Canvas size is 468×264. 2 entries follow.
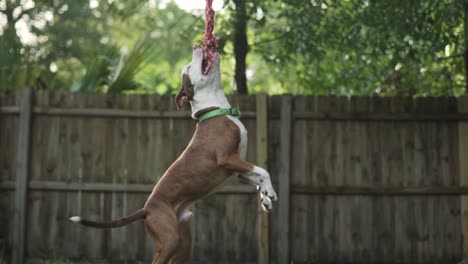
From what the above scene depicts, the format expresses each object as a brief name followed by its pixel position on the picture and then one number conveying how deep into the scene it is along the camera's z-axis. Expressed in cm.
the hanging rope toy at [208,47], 800
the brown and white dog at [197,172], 763
